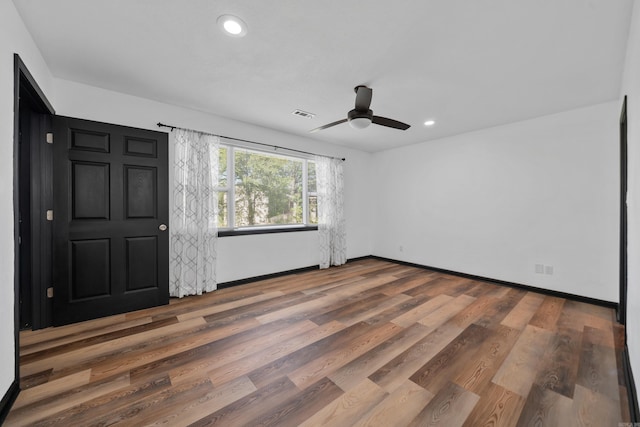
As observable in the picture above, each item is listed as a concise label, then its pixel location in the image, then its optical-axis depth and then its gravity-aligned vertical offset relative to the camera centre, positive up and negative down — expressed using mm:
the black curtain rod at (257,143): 3286 +1155
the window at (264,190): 3936 +419
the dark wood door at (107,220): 2629 -36
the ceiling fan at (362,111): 2576 +1054
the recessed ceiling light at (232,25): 1808 +1389
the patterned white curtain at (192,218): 3412 -37
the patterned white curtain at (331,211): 4945 +61
